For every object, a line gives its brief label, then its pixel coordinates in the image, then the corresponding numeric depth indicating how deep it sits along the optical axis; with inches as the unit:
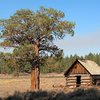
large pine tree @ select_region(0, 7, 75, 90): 1663.4
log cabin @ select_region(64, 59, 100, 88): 1887.3
